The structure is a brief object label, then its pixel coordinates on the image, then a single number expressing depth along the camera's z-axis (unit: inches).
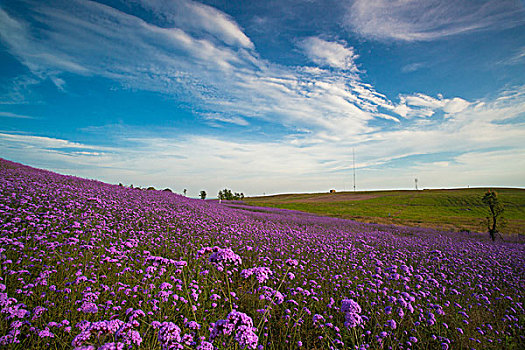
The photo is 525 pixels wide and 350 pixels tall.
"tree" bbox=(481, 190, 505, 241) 496.1
